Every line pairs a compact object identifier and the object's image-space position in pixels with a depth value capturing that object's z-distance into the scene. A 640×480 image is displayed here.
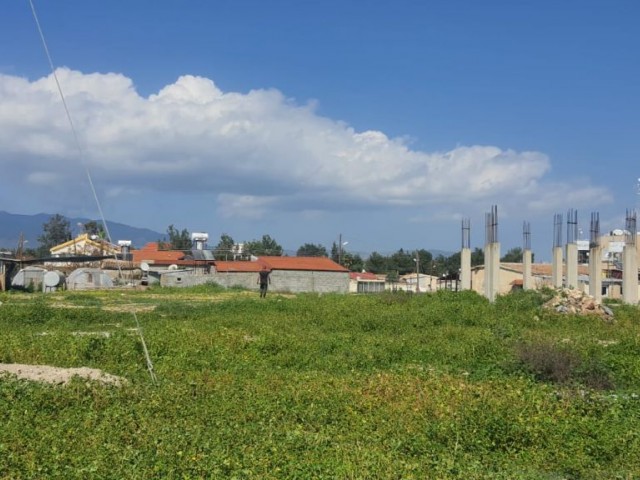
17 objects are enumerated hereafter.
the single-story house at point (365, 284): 63.79
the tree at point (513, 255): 103.68
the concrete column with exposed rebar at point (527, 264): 38.06
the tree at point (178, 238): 114.50
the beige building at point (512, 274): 50.12
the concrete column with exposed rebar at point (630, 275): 32.84
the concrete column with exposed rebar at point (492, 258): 31.66
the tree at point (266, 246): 105.66
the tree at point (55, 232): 100.56
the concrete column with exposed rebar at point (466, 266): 36.09
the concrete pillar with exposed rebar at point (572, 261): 34.00
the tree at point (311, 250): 114.15
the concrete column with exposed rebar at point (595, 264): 33.72
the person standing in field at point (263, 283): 40.05
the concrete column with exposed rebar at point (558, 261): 36.41
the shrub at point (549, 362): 11.61
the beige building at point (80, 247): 61.84
